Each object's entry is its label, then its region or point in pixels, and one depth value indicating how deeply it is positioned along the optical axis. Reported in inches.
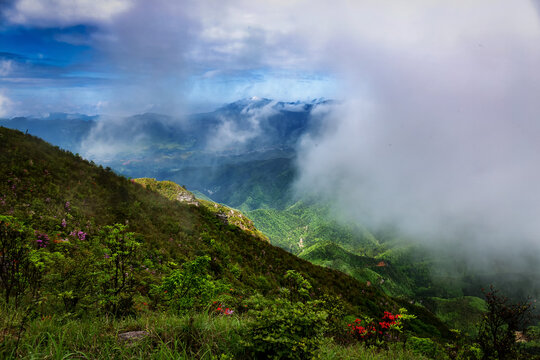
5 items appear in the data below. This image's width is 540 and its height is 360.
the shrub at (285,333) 158.7
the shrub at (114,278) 233.8
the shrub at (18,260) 214.8
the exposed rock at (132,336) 169.8
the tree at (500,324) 322.3
